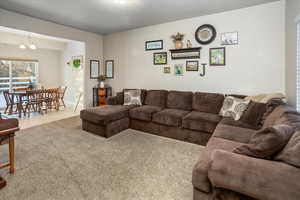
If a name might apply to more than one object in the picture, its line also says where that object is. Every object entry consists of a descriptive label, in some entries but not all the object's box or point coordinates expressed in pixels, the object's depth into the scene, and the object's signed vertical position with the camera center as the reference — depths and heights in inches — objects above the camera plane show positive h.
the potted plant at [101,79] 218.6 +22.3
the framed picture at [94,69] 214.5 +36.0
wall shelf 155.7 +41.5
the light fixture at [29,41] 242.3 +81.5
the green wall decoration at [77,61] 258.8 +55.1
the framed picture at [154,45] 175.8 +55.5
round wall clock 146.9 +56.3
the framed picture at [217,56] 144.3 +34.8
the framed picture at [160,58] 174.1 +40.2
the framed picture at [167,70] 173.1 +27.0
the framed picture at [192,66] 157.4 +28.8
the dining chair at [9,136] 79.5 -20.0
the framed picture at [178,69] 165.9 +26.4
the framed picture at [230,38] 137.9 +48.8
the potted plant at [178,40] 161.6 +54.7
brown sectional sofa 44.0 -20.6
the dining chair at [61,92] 235.3 +5.4
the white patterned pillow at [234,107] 114.6 -8.7
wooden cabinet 213.6 +0.8
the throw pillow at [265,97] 109.3 -1.3
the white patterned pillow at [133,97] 170.4 -2.1
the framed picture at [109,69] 219.5 +36.6
